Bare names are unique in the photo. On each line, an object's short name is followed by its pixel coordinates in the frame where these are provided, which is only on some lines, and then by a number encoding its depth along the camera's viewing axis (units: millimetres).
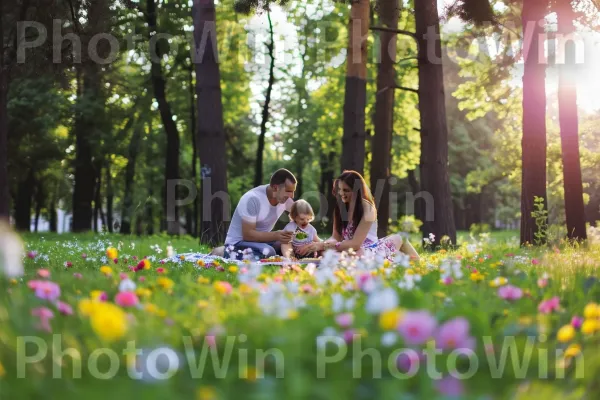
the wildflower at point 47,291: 2912
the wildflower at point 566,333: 2473
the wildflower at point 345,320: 2529
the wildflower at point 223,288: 3135
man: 9133
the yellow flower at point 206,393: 1845
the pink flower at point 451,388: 1950
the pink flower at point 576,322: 2996
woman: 8617
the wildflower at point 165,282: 3456
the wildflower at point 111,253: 4409
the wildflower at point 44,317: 2621
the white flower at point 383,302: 2404
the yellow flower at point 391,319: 2273
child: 8891
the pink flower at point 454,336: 2254
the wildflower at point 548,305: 3041
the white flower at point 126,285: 3168
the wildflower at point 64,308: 2941
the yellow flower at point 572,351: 2658
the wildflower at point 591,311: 2671
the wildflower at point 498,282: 3876
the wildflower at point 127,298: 2742
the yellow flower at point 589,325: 2541
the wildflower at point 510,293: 3322
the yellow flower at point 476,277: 4305
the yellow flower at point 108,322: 2074
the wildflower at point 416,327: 2191
